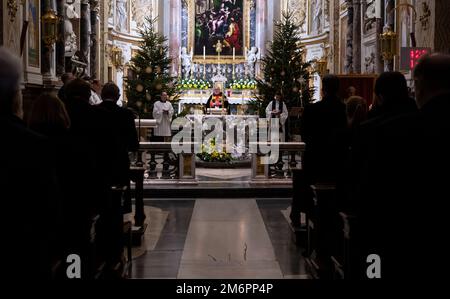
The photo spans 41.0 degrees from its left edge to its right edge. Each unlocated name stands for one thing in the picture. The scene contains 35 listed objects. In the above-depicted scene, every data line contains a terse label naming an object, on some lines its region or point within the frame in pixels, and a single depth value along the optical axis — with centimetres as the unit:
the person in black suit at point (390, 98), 401
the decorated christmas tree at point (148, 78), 1933
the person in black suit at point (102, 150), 502
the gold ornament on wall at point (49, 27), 1261
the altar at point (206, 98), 2692
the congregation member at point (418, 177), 283
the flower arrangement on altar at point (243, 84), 2732
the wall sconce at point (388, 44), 1427
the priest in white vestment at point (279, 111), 1803
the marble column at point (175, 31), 2908
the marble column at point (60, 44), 1520
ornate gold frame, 2930
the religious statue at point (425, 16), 1209
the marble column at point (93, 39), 2025
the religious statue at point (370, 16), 1856
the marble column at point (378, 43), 1764
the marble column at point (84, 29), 1895
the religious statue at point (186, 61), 2898
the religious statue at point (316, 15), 2634
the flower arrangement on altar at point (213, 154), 1566
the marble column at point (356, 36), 2034
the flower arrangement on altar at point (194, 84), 2738
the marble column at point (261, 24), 2912
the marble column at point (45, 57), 1359
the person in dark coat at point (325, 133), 666
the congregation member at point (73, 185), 393
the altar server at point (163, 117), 1738
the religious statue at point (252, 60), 2866
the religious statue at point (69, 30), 1639
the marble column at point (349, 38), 2084
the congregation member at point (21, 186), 262
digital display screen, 1084
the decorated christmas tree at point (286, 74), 2017
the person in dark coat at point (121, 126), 674
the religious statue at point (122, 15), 2606
